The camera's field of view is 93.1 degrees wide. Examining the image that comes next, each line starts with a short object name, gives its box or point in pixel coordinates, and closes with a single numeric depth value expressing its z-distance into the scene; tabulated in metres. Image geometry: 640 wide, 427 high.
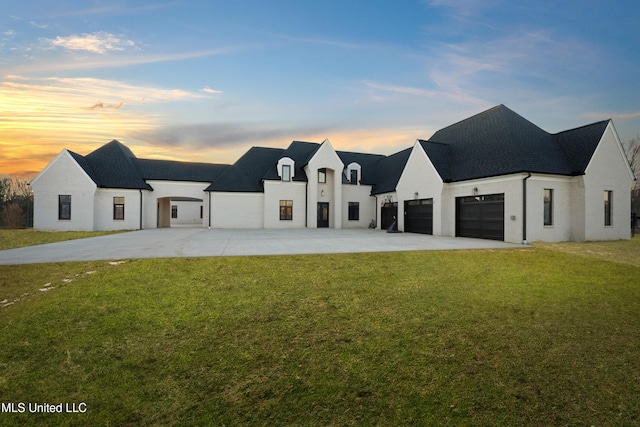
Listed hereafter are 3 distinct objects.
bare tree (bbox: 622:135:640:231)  42.00
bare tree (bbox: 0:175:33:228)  38.72
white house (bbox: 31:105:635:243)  17.64
